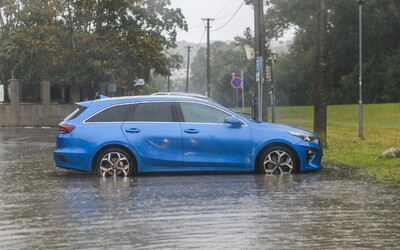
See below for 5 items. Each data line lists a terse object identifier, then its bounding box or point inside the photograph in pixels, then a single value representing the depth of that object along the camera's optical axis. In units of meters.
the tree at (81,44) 41.03
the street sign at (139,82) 48.03
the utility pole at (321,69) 19.80
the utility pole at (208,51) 65.31
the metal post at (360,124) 25.75
